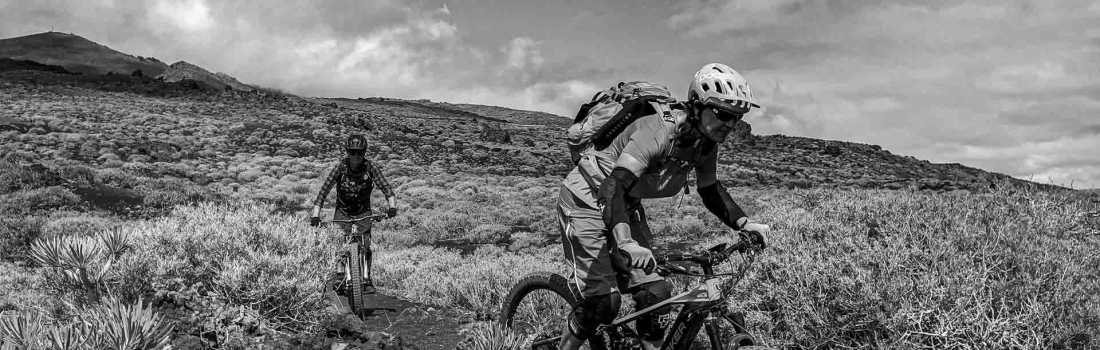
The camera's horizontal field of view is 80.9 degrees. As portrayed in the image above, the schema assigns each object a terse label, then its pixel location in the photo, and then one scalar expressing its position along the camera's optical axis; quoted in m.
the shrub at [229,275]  5.06
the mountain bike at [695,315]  3.19
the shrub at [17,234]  10.57
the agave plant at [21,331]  2.75
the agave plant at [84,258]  4.68
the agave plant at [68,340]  2.62
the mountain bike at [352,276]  6.61
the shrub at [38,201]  14.06
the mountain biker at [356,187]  7.24
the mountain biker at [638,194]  3.14
